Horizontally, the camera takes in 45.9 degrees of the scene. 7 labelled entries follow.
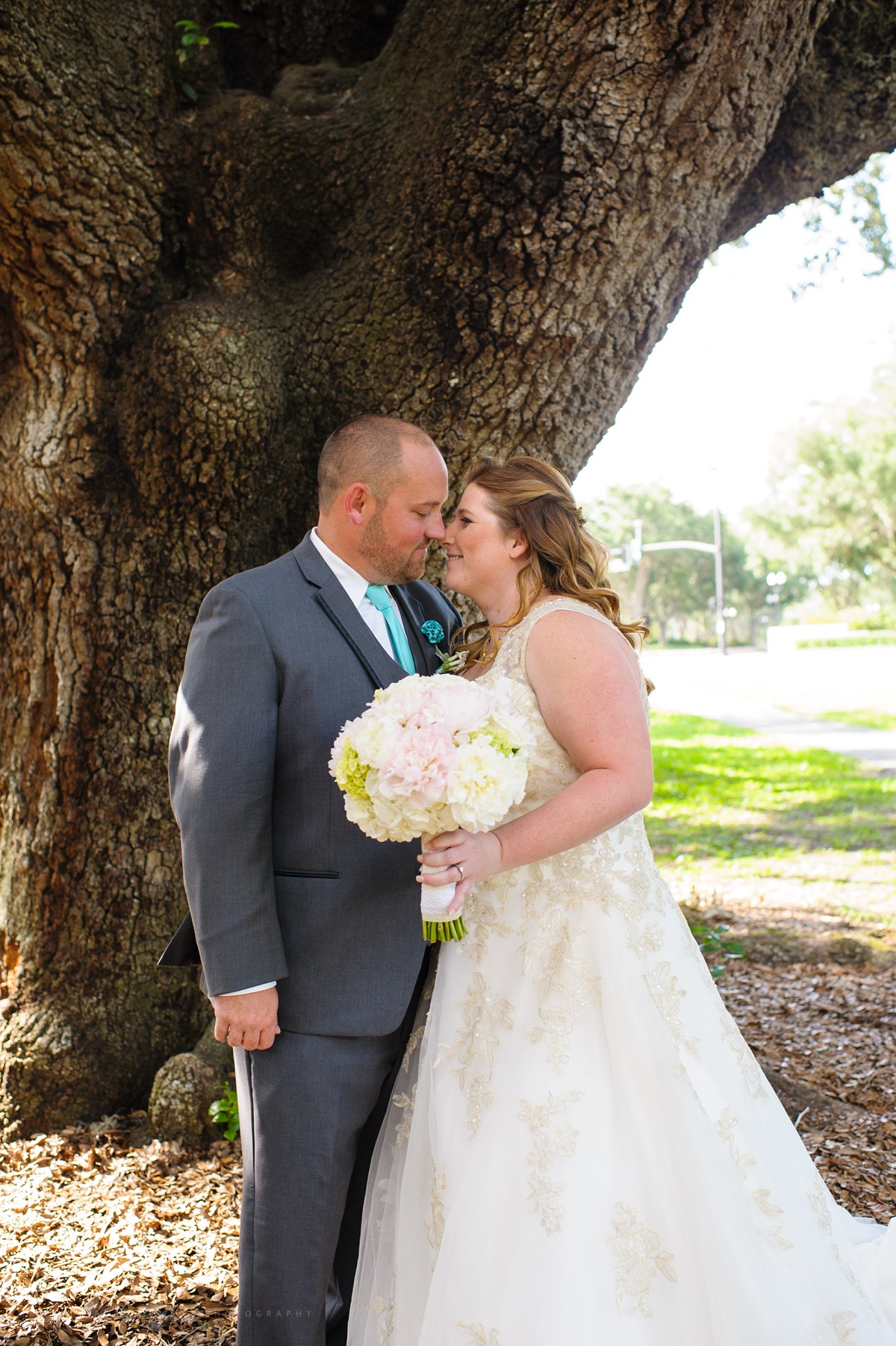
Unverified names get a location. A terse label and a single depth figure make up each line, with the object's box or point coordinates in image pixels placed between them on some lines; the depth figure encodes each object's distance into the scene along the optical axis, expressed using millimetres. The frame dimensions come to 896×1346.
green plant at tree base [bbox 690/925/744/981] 6059
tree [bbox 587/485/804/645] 83062
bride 2385
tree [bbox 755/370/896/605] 35781
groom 2666
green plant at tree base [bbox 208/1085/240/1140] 4126
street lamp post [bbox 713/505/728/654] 44656
